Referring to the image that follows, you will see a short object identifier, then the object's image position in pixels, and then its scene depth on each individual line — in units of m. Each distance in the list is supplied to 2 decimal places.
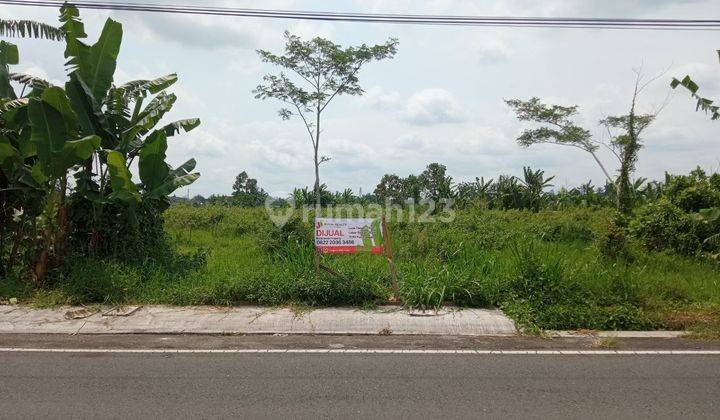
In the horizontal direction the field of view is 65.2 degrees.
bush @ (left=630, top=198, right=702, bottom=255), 11.54
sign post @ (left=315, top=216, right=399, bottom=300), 8.39
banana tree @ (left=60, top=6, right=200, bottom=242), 9.32
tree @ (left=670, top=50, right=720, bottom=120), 11.24
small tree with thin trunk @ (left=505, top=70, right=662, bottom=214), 20.91
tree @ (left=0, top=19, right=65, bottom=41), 9.67
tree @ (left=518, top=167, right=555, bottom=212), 21.47
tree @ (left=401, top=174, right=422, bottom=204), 22.67
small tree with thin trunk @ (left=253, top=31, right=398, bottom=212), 18.47
